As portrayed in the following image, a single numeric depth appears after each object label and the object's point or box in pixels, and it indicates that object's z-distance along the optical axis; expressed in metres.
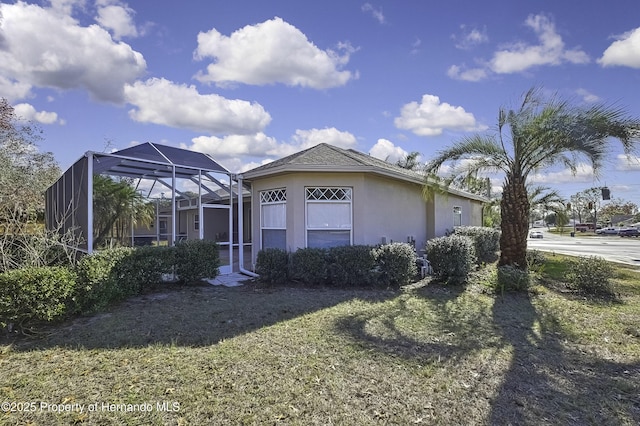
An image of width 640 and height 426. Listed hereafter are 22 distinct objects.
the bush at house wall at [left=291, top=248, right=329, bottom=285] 9.66
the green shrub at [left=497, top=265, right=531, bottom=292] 9.45
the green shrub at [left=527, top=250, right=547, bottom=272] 12.80
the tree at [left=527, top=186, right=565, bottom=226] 21.47
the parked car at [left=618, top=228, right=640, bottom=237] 51.78
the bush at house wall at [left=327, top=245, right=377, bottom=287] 9.54
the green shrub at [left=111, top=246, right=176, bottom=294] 7.92
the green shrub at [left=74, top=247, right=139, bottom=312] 6.47
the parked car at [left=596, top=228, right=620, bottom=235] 56.30
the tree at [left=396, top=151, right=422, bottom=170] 29.69
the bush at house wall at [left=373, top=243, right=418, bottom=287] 9.71
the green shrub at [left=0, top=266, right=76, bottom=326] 5.39
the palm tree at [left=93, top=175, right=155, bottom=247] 14.88
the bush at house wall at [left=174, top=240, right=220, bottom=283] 9.34
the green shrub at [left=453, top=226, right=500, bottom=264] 15.14
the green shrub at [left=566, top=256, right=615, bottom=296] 9.42
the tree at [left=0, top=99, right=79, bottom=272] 6.88
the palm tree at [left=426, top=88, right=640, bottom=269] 9.16
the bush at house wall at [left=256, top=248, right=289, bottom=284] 9.97
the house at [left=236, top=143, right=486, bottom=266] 11.04
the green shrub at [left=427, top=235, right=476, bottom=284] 10.16
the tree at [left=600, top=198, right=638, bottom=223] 78.57
